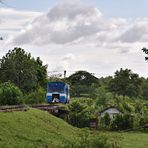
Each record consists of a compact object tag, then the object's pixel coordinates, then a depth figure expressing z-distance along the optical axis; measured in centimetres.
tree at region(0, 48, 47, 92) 7275
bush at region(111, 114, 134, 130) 5094
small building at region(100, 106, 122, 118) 5747
